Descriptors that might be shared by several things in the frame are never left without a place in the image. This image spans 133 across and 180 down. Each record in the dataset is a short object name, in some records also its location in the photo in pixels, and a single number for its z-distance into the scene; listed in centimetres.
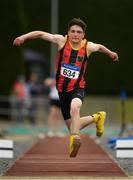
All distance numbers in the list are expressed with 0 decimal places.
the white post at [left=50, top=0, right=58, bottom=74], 7969
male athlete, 1987
